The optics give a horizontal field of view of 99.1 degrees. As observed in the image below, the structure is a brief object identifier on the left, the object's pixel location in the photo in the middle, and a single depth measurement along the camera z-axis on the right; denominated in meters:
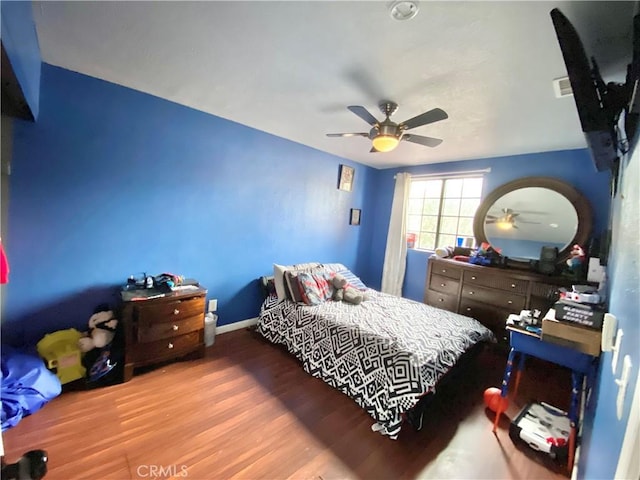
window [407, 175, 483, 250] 3.70
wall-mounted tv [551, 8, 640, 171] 1.02
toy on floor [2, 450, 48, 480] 0.78
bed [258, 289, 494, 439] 1.84
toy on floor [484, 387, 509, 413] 2.03
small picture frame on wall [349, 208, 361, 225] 4.36
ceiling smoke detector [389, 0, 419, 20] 1.20
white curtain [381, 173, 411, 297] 4.18
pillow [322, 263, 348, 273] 3.39
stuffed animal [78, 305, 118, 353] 2.07
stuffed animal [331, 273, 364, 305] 2.96
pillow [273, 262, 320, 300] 2.98
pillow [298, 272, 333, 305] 2.83
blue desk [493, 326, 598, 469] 1.62
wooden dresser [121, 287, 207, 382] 2.11
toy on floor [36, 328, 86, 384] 1.94
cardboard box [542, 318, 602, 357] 1.49
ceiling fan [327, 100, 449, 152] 1.88
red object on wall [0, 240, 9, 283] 1.14
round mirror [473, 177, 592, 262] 2.88
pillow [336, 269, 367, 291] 3.34
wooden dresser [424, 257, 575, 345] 2.75
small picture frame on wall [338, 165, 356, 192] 4.05
